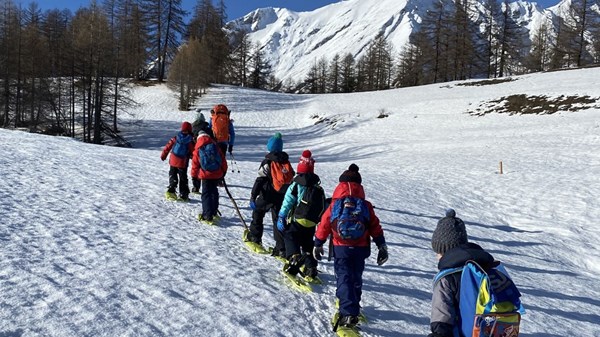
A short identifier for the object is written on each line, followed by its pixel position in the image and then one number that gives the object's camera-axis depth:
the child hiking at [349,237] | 4.19
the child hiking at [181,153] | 8.28
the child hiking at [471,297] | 2.65
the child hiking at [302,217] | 5.04
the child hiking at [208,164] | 6.98
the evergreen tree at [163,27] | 49.59
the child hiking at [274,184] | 5.99
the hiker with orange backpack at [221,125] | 9.37
